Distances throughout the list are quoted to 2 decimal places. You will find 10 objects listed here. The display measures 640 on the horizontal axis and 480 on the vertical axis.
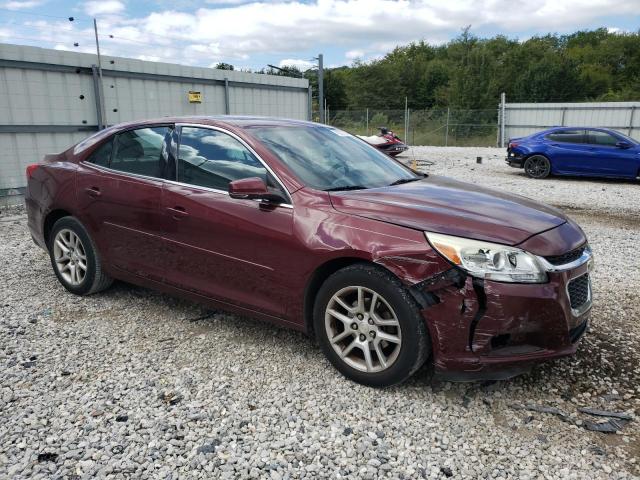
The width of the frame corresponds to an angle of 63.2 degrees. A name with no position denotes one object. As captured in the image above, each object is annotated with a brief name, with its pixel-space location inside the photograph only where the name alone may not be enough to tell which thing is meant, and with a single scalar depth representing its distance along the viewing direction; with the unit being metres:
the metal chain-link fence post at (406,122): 31.14
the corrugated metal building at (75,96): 10.25
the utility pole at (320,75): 22.12
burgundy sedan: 2.75
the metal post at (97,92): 11.65
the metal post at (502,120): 27.40
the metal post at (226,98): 15.18
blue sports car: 13.04
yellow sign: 14.04
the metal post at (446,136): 30.22
